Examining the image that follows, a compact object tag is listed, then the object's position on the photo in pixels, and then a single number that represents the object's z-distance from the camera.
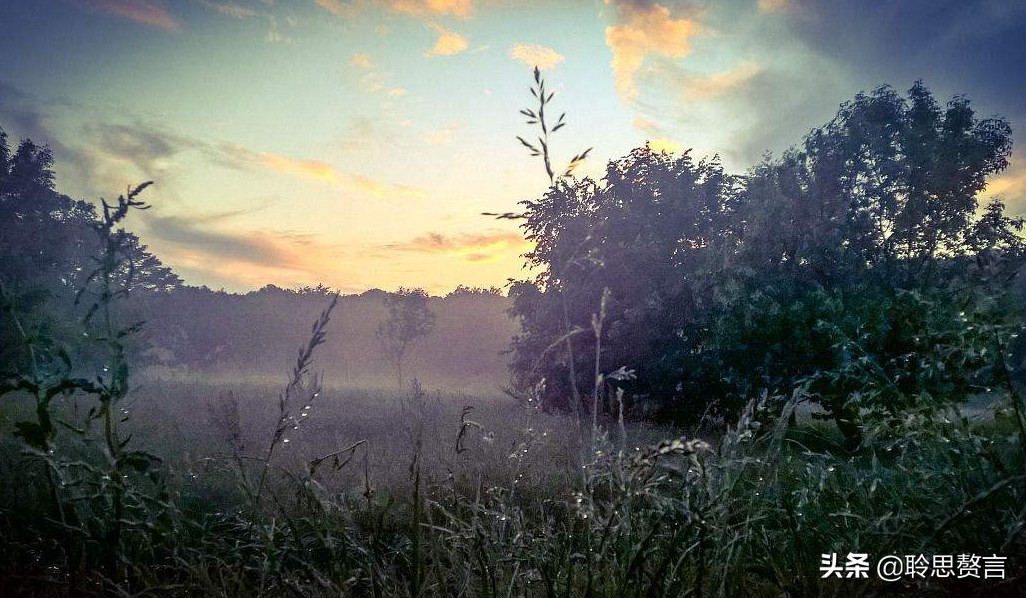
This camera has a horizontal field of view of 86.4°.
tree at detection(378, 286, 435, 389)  46.69
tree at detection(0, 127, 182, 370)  24.48
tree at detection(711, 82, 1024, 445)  13.20
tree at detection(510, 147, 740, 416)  16.27
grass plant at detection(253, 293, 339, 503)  1.60
